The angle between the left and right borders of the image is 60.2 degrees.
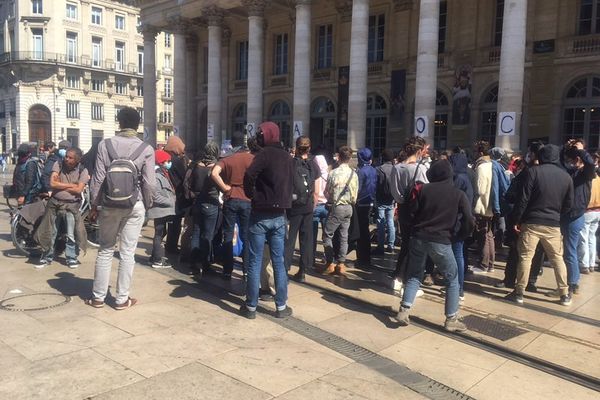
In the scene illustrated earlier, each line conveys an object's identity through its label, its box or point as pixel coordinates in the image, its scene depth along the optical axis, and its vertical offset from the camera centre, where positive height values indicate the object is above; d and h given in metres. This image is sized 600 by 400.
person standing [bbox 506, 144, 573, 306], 6.41 -0.72
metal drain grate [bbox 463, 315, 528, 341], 5.54 -1.96
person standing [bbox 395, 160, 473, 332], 5.42 -0.87
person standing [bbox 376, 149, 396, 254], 9.14 -1.07
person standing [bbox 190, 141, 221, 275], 7.38 -0.89
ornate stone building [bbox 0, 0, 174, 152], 55.44 +8.26
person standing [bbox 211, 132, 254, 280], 6.51 -0.51
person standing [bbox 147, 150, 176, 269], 7.45 -0.89
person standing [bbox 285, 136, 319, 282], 6.65 -0.88
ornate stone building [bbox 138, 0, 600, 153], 19.77 +3.74
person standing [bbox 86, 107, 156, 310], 5.58 -0.65
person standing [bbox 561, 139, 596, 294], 7.09 -0.73
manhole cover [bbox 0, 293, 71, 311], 5.74 -1.83
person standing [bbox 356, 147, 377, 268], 8.40 -0.86
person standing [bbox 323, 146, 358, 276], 7.70 -0.82
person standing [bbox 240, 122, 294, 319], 5.47 -0.64
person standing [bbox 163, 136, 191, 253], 8.23 -0.43
